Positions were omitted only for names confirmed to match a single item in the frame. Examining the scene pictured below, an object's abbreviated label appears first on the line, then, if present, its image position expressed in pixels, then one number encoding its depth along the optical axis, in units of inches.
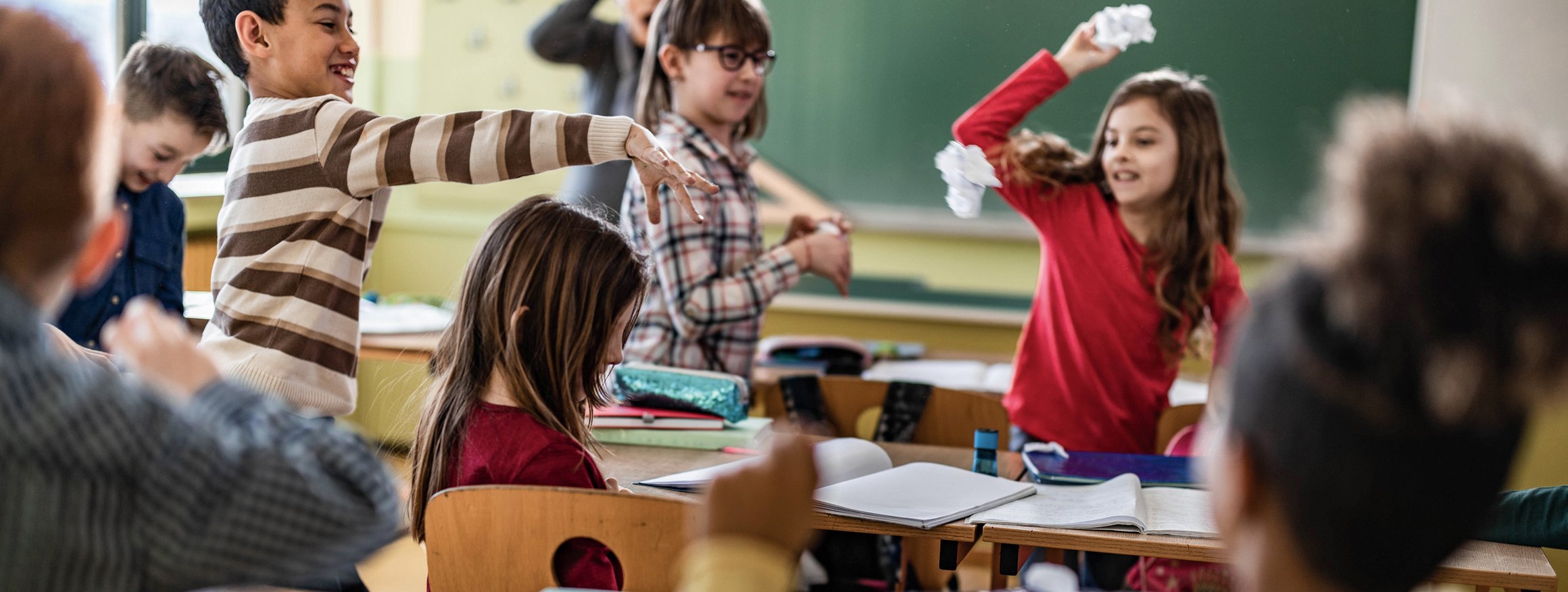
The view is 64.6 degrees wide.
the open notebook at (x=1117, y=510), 62.4
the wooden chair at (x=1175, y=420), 93.4
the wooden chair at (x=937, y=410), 97.0
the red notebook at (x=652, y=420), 82.8
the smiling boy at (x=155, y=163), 83.0
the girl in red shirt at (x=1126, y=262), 93.2
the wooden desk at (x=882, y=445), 62.3
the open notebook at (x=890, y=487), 63.2
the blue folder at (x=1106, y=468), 73.7
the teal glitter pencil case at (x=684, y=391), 83.7
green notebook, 81.9
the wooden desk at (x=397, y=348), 118.2
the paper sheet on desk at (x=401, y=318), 124.4
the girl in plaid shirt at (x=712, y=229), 96.5
